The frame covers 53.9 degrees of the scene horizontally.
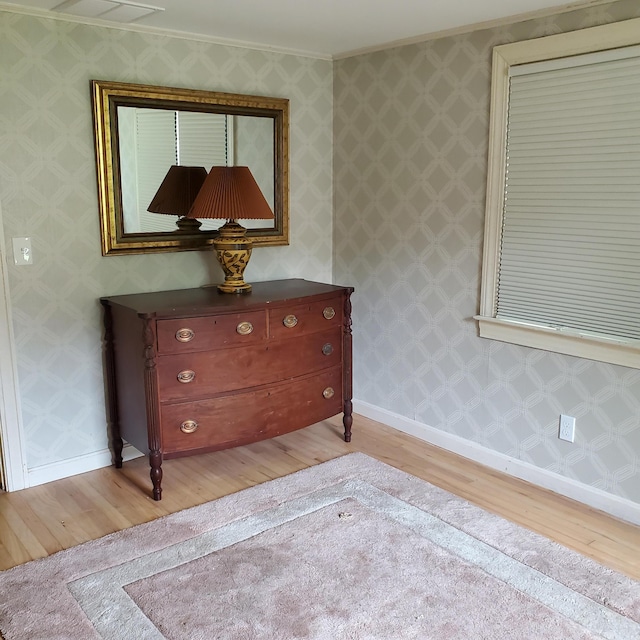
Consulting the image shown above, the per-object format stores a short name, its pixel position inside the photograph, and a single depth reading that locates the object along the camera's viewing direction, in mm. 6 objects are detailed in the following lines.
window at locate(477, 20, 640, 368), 2637
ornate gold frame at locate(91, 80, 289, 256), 3076
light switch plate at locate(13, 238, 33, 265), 2926
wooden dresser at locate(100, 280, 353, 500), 2904
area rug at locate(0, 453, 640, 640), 2078
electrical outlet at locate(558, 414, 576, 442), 2969
